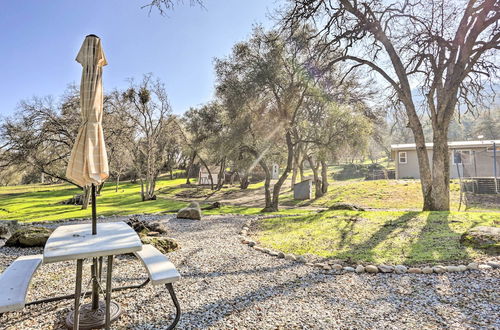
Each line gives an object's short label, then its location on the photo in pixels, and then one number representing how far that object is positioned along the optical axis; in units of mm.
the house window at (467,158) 23414
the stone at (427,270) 4602
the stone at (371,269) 4746
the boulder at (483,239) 5500
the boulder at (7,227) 7984
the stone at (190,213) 11031
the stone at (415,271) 4638
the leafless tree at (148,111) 19281
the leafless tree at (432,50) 9977
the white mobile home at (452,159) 22375
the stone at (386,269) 4723
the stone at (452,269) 4619
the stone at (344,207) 11479
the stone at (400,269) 4676
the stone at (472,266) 4637
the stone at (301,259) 5383
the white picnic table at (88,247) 2494
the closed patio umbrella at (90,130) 2859
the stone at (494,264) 4656
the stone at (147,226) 7740
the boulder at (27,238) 6688
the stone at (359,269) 4762
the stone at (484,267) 4615
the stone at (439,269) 4605
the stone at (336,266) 4894
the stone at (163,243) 6152
